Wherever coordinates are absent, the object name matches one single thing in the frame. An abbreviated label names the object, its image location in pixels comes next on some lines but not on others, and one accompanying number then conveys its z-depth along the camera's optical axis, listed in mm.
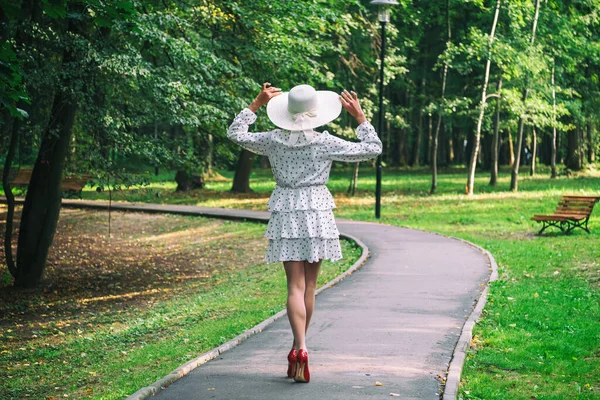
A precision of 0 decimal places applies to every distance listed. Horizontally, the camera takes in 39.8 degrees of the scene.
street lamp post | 21166
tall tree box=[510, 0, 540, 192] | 29488
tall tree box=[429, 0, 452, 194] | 29188
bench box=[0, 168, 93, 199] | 28953
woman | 6223
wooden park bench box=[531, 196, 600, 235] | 18578
